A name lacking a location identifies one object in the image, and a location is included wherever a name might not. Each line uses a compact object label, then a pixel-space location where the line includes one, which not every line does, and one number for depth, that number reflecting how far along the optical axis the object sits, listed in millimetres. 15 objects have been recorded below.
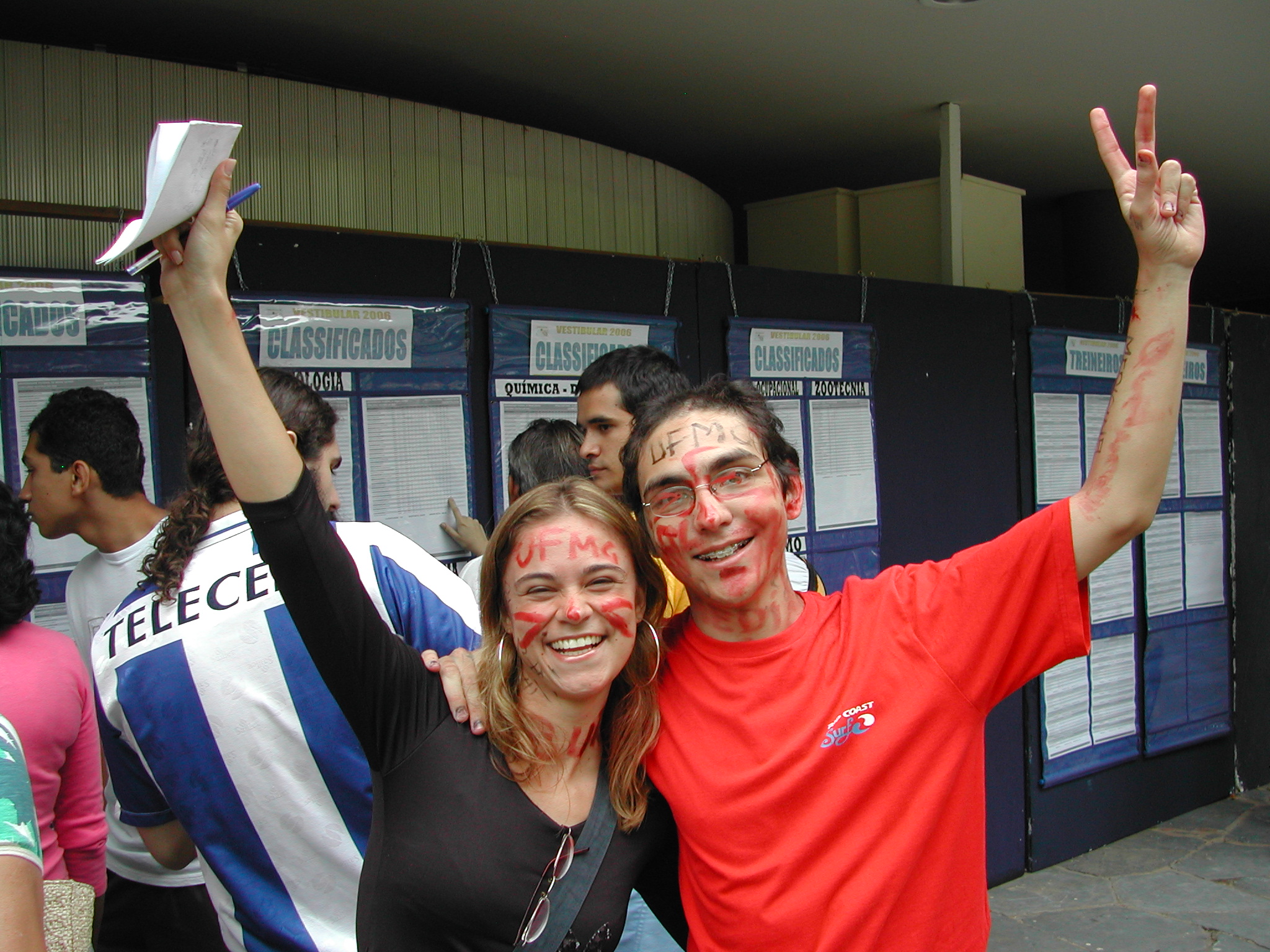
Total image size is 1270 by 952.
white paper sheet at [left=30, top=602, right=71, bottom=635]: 2514
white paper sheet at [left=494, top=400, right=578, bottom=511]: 3217
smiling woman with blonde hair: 1173
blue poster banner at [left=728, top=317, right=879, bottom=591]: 3926
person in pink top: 1785
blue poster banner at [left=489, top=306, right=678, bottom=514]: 3236
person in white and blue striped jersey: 1624
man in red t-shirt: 1338
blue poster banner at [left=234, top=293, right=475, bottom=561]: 2857
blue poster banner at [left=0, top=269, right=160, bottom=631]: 2467
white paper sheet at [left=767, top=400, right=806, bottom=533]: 3900
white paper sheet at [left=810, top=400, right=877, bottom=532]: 4055
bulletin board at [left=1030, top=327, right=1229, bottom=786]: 4777
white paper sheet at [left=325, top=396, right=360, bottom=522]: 2924
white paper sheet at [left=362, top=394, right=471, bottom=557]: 2994
